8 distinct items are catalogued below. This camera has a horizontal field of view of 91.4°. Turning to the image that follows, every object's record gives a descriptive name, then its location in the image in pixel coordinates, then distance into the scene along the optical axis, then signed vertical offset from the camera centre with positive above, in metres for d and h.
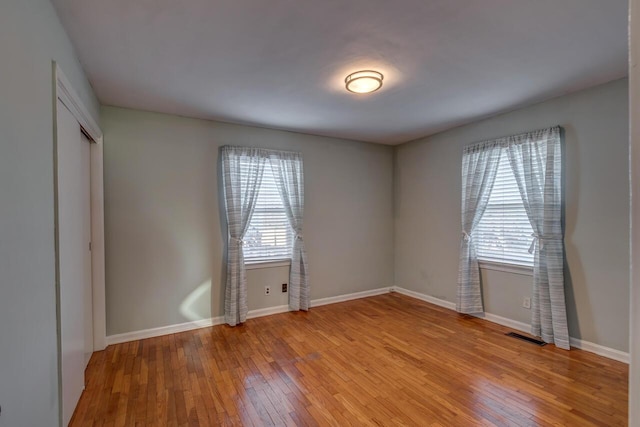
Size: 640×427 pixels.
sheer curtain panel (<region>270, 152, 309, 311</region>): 4.09 +0.01
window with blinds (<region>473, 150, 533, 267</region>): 3.41 -0.18
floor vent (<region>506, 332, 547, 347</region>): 3.09 -1.32
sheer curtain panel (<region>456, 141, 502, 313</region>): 3.70 -0.01
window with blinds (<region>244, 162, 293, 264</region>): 3.97 -0.20
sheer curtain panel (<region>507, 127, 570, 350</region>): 3.01 -0.19
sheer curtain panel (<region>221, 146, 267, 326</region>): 3.66 -0.06
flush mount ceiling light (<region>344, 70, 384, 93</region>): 2.49 +1.08
